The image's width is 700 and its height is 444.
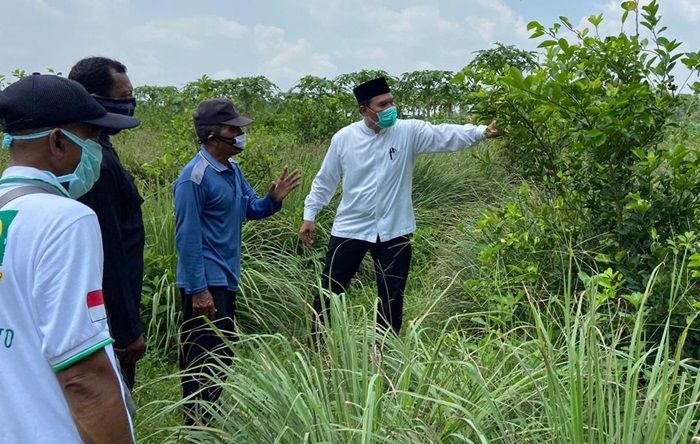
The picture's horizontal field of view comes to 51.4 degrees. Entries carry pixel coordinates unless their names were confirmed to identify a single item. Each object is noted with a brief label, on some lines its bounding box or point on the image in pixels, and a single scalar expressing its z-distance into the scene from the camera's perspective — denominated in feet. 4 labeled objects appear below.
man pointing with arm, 16.99
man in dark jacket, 10.22
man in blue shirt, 12.92
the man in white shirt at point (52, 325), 5.83
